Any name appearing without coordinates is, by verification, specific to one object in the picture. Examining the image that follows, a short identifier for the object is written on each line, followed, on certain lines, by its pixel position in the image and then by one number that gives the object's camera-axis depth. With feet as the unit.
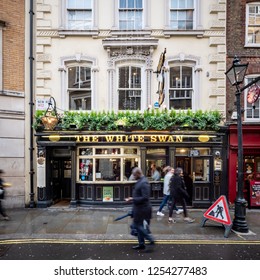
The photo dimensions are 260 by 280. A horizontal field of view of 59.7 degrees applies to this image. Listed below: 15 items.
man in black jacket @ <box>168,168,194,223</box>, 25.30
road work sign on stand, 21.44
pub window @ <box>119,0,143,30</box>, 32.99
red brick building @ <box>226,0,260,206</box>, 32.40
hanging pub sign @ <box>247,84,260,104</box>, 29.09
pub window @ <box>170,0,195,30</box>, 33.19
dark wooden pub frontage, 31.50
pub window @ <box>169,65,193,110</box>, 33.55
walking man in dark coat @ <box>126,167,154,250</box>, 17.80
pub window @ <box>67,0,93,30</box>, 33.09
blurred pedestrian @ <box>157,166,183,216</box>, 27.48
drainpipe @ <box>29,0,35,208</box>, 31.99
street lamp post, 22.54
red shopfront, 32.09
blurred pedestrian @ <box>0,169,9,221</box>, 25.67
